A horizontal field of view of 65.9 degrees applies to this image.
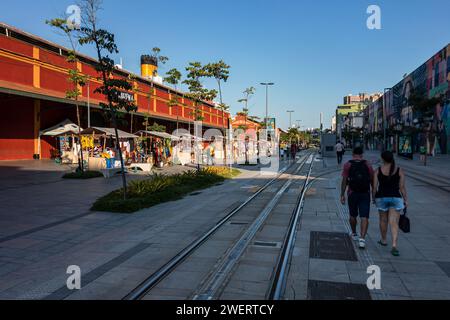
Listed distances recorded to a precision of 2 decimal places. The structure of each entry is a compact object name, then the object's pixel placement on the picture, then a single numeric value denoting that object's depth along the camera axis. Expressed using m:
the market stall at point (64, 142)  25.34
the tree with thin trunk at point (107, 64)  10.08
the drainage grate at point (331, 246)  5.59
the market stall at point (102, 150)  19.91
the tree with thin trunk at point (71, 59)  15.50
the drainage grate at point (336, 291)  4.06
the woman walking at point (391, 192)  5.64
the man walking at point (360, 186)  5.99
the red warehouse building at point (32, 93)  22.84
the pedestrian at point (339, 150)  28.55
